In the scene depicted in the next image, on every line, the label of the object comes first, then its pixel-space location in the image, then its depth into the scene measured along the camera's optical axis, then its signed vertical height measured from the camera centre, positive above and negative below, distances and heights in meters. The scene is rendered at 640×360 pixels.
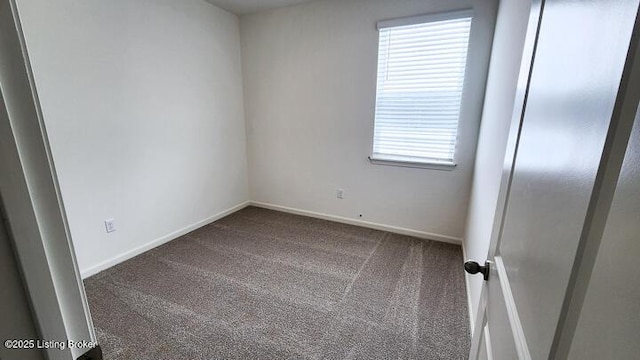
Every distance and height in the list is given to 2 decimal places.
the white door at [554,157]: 0.35 -0.07
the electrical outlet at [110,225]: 2.38 -0.95
